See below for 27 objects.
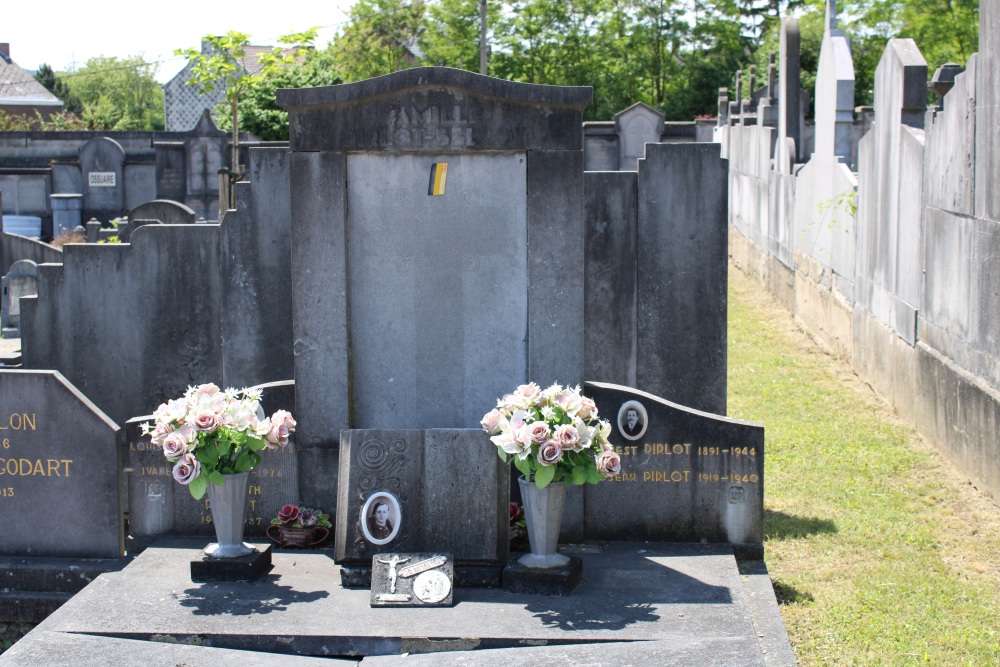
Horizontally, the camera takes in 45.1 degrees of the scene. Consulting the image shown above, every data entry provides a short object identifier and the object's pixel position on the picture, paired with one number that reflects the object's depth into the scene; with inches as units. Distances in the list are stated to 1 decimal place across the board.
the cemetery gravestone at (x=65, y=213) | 1055.0
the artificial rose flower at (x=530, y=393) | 231.9
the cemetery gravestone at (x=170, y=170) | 1163.3
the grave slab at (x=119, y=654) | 202.1
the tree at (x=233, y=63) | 608.4
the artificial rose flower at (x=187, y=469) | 229.6
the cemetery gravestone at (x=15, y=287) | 535.5
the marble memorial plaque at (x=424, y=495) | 239.1
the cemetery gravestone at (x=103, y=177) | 1159.0
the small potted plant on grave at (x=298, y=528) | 258.4
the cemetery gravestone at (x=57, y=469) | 260.7
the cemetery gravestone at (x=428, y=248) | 258.5
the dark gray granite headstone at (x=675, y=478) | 262.8
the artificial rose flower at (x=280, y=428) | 241.1
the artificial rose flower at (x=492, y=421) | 234.1
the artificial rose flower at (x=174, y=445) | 229.1
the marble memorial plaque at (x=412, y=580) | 222.7
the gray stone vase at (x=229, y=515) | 238.8
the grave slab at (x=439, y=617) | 206.8
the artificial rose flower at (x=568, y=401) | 229.6
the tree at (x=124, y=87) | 2989.9
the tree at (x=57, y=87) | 2699.3
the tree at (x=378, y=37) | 1808.6
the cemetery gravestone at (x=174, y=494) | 265.0
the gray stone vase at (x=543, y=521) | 232.1
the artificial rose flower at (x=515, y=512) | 261.1
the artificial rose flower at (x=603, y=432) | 233.0
